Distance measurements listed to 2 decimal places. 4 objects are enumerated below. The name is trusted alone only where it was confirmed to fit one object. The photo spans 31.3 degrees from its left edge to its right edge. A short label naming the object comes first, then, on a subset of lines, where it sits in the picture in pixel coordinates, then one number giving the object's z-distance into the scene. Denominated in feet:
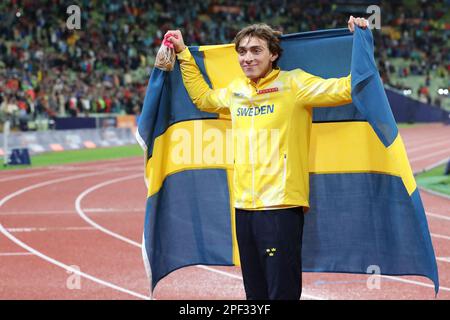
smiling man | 13.01
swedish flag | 14.20
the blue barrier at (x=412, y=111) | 117.98
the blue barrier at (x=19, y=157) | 59.52
